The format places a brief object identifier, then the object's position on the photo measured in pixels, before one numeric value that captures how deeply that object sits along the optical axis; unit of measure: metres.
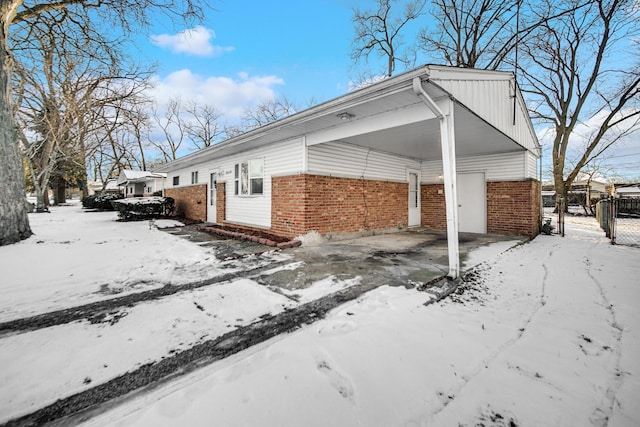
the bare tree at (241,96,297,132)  24.94
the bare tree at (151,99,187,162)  29.67
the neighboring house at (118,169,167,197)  18.95
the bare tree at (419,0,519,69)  13.72
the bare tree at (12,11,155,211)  8.73
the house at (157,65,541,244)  4.31
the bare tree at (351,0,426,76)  15.70
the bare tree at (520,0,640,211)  12.59
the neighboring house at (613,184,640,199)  22.66
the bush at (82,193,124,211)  20.44
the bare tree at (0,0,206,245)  6.25
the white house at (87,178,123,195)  29.85
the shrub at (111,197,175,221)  12.52
